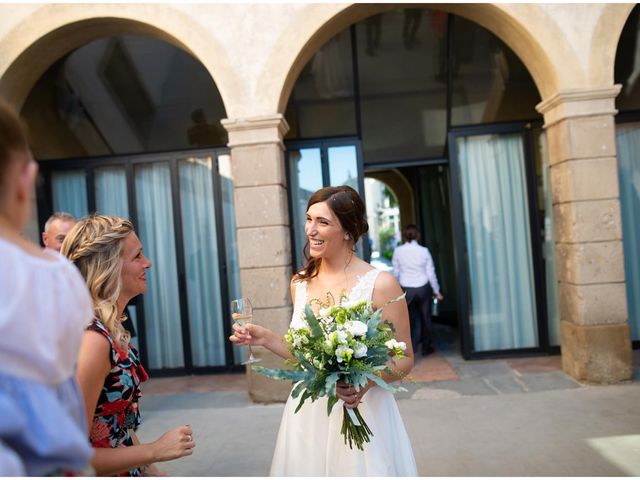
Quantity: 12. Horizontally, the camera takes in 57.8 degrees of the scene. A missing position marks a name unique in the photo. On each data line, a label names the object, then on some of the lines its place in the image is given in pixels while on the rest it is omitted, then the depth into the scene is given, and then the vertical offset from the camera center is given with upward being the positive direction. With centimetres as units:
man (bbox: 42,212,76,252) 455 +29
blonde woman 177 -28
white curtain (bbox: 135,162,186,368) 762 -9
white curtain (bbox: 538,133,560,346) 745 -34
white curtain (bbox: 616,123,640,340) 725 +24
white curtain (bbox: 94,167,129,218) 764 +97
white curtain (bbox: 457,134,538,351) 757 -7
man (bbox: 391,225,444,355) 813 -53
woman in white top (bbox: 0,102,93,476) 96 -12
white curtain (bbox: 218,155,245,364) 753 +28
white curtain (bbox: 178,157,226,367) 761 -14
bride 236 -53
